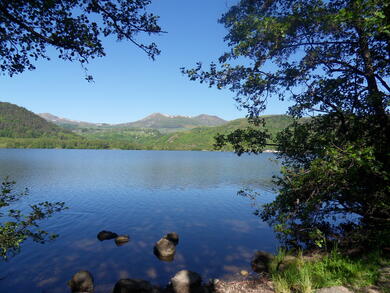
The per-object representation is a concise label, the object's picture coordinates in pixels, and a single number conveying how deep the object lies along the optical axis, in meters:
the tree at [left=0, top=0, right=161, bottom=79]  7.07
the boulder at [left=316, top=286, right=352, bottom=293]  7.71
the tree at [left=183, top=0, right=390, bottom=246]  9.17
